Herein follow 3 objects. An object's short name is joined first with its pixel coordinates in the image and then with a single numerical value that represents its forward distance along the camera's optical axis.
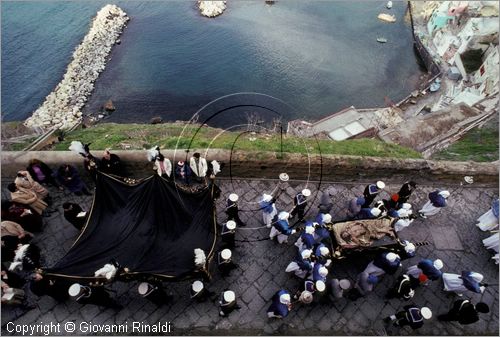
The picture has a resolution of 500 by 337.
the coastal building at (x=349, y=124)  25.98
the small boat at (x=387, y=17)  44.97
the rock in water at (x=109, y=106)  29.55
